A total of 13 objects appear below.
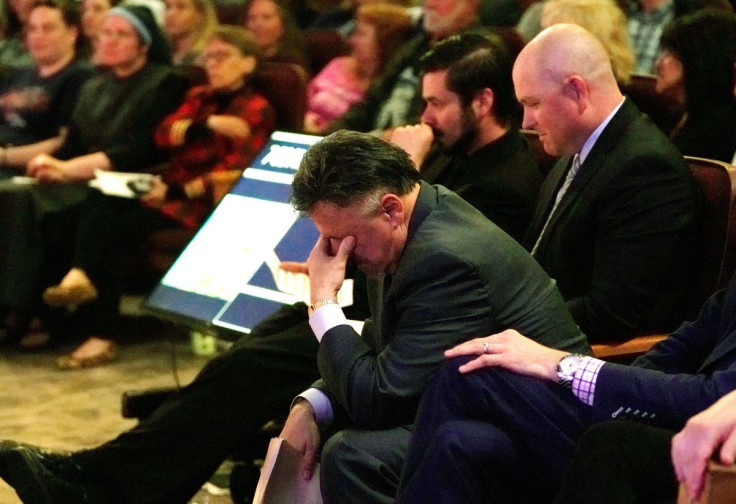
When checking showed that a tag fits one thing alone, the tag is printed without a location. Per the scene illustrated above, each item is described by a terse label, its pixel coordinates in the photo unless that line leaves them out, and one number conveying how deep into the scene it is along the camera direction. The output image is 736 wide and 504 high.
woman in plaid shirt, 8.59
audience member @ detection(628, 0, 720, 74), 8.84
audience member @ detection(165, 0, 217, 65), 10.77
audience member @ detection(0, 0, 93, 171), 10.05
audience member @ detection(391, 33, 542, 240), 5.98
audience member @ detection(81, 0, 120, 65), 11.11
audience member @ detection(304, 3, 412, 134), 9.25
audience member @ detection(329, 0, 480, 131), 8.55
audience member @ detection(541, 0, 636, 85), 6.87
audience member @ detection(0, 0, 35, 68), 11.37
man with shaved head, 5.19
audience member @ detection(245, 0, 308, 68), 10.42
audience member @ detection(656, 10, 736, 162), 6.46
